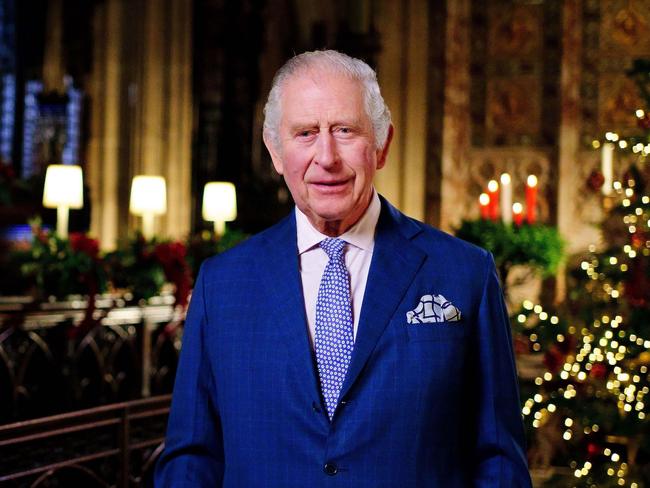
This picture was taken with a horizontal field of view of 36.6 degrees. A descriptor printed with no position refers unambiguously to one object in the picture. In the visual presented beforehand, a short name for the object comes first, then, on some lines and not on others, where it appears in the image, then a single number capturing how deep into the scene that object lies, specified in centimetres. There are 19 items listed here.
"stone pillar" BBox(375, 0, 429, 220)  1018
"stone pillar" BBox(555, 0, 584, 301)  957
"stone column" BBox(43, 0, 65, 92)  1082
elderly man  172
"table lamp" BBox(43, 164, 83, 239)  773
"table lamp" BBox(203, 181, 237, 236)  938
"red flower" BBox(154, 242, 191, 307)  511
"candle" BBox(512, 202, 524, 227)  538
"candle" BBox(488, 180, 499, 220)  554
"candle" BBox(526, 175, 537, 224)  543
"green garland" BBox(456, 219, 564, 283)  528
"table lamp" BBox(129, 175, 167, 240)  898
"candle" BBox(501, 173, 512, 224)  545
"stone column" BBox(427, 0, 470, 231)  992
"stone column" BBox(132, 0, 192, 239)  1104
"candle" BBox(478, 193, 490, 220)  552
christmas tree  399
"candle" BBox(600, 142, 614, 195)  606
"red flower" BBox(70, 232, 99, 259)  472
